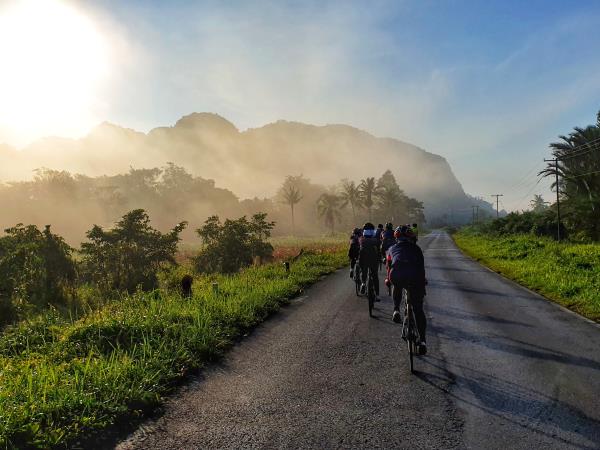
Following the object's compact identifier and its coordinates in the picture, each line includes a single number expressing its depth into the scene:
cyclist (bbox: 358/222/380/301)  10.72
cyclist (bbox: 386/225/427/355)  6.55
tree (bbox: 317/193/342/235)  89.25
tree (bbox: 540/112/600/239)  34.81
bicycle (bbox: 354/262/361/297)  13.12
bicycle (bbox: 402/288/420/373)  6.47
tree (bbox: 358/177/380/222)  85.07
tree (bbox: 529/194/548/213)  167.12
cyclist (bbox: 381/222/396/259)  13.09
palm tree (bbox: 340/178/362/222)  89.62
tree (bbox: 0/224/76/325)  13.59
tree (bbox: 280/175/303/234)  94.69
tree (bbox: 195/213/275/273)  21.88
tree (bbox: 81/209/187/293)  17.22
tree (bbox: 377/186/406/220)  98.56
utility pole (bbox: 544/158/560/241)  36.56
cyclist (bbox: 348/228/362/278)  13.20
